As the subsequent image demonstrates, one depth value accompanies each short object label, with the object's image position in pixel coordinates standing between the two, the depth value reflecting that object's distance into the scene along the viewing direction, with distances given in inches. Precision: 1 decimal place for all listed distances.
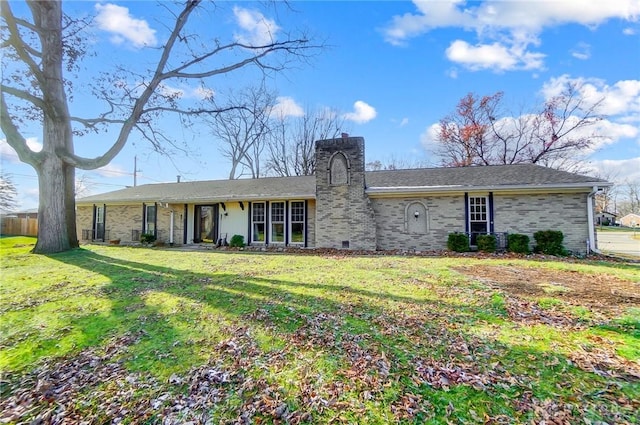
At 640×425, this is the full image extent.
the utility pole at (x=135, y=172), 1318.9
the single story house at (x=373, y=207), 434.6
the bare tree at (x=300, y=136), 1114.1
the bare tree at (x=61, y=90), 418.3
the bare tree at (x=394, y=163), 1244.5
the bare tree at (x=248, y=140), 1035.3
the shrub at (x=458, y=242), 450.3
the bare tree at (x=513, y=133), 852.0
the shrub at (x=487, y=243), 443.2
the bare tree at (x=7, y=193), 1104.8
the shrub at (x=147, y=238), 618.9
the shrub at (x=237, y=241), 555.2
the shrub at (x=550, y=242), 414.6
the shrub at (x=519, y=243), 425.7
